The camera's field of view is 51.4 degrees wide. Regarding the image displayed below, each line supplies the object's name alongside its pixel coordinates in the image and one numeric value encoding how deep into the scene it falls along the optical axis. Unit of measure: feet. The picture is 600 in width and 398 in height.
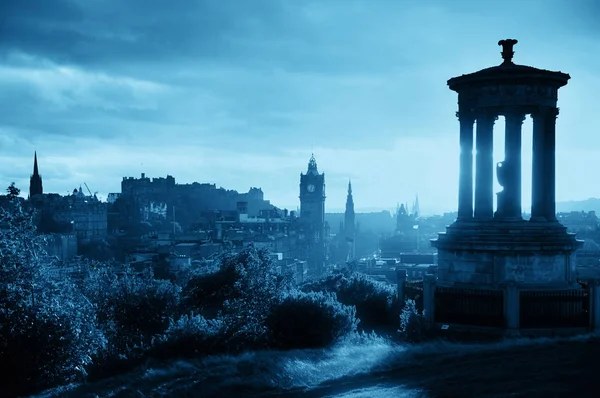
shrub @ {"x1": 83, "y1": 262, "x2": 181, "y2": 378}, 64.39
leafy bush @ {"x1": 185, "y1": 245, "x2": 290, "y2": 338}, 56.63
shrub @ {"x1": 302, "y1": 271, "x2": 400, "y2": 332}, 69.10
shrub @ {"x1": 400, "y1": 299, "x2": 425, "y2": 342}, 55.36
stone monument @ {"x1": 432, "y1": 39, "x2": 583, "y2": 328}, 59.88
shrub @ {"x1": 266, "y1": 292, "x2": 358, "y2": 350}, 54.65
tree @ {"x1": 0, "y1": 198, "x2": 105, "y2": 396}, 44.37
